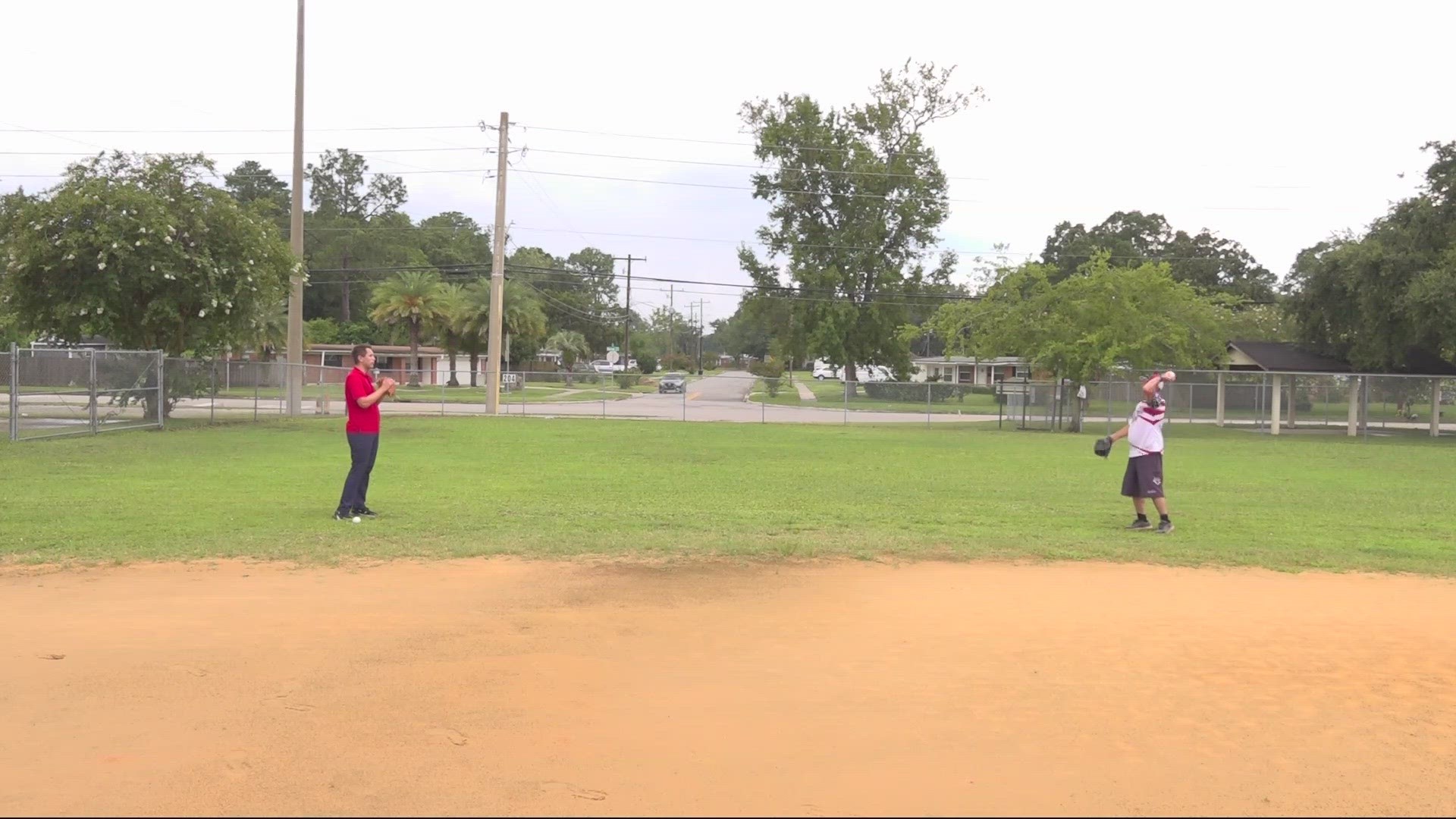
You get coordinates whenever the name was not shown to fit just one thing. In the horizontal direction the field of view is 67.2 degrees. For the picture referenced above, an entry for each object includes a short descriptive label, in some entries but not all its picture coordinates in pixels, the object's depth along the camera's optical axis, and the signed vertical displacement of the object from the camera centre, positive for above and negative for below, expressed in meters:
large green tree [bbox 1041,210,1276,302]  85.56 +10.73
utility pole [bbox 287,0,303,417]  31.97 +1.89
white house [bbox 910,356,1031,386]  87.50 +0.78
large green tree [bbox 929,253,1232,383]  33.88 +1.99
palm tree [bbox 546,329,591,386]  88.19 +1.98
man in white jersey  11.76 -0.75
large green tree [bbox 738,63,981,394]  63.84 +9.83
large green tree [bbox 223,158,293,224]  96.94 +15.95
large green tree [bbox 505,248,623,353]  105.12 +7.77
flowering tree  24.58 +2.29
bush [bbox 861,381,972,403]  44.03 -0.53
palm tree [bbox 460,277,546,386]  68.50 +3.31
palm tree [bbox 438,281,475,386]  68.34 +2.78
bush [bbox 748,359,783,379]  99.03 +0.50
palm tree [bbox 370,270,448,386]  66.12 +3.79
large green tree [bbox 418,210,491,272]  97.50 +11.50
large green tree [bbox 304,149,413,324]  90.25 +11.19
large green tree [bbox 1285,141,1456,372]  32.19 +3.41
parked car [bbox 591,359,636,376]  90.60 +0.38
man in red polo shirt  11.38 -0.65
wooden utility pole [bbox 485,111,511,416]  37.69 +2.62
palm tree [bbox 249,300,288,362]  58.75 +1.42
